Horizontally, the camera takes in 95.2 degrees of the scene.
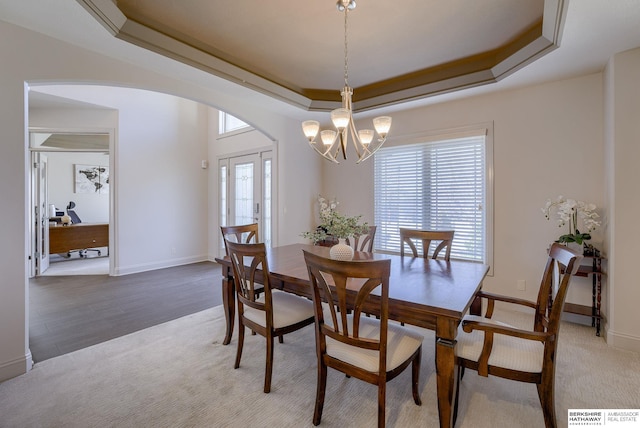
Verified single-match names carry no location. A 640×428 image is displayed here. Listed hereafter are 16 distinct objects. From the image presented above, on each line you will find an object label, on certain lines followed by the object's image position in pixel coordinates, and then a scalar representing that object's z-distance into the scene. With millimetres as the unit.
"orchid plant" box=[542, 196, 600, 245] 2734
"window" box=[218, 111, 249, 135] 5801
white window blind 3582
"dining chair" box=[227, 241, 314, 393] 1938
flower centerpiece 2273
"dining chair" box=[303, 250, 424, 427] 1404
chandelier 2244
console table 2735
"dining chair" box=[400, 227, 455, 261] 2658
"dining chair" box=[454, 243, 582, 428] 1410
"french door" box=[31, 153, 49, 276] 4781
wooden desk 5773
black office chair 6660
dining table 1452
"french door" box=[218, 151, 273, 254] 5277
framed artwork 7845
